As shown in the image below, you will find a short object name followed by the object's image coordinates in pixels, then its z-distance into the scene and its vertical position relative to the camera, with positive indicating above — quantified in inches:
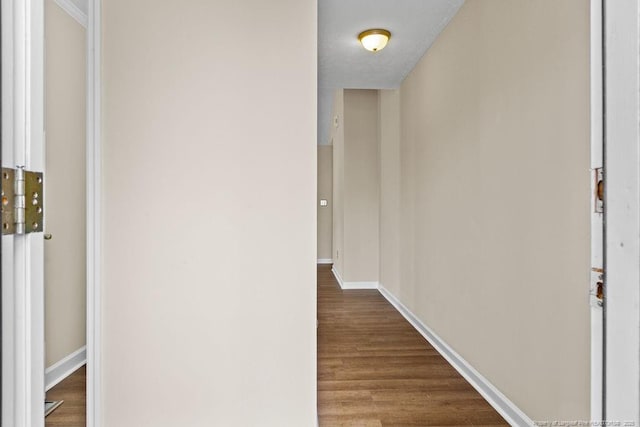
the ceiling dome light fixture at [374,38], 112.2 +52.9
